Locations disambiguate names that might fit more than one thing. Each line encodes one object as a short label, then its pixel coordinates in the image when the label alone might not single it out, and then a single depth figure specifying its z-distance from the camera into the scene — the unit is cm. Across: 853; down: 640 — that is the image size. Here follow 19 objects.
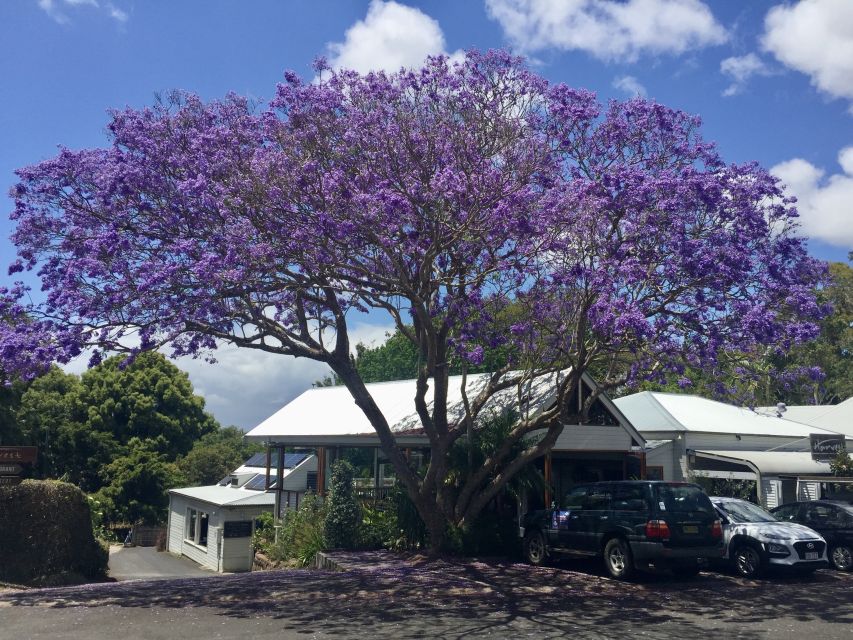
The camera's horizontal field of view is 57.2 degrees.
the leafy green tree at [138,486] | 4178
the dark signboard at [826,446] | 2411
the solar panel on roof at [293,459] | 3666
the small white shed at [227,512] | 2978
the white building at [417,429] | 2103
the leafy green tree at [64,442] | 4188
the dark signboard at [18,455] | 1716
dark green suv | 1434
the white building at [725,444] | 2468
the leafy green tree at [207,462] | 4775
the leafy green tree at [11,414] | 2786
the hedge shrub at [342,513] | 1961
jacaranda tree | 1514
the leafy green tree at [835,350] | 4669
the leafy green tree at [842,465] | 2355
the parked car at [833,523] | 1739
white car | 1553
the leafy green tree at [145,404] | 4528
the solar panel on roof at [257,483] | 3528
